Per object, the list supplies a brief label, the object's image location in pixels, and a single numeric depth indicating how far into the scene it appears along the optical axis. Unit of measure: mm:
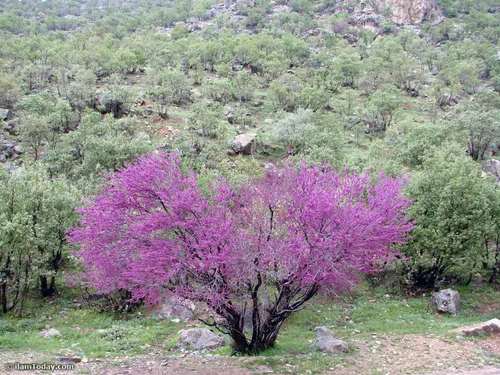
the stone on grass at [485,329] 12422
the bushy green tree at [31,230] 14312
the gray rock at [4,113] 36788
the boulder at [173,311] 15120
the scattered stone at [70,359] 10298
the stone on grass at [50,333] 13298
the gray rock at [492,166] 32463
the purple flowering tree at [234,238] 8859
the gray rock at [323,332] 12891
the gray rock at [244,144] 34312
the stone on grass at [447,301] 15273
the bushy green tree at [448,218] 15695
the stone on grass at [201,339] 12086
